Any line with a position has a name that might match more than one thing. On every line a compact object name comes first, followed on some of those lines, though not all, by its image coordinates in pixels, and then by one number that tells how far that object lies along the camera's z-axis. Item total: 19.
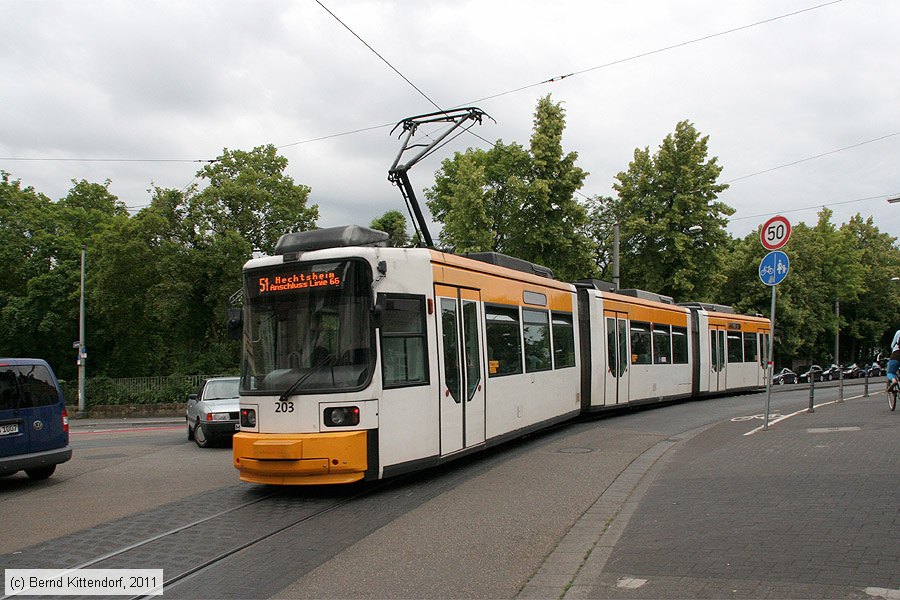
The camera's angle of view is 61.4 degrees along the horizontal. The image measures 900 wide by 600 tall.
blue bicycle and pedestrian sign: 12.34
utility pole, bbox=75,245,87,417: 34.44
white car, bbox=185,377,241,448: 14.83
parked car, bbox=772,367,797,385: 45.97
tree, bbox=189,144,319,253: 33.28
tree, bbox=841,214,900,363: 60.88
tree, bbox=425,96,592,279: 29.58
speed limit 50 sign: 12.09
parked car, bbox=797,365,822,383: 49.32
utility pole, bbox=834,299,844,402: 53.09
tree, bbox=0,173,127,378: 36.94
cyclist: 14.24
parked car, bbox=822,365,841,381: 50.91
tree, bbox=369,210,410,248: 47.31
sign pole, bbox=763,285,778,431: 12.27
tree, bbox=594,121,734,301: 33.19
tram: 8.23
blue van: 10.18
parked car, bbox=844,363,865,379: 51.38
